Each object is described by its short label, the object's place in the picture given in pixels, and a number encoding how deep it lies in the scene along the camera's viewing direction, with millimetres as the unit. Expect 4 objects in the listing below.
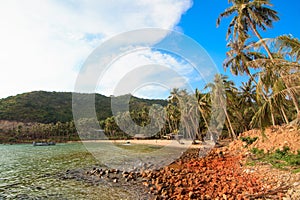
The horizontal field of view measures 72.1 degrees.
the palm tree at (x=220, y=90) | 25808
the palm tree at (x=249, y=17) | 15188
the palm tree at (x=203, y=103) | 30116
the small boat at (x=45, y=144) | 57212
